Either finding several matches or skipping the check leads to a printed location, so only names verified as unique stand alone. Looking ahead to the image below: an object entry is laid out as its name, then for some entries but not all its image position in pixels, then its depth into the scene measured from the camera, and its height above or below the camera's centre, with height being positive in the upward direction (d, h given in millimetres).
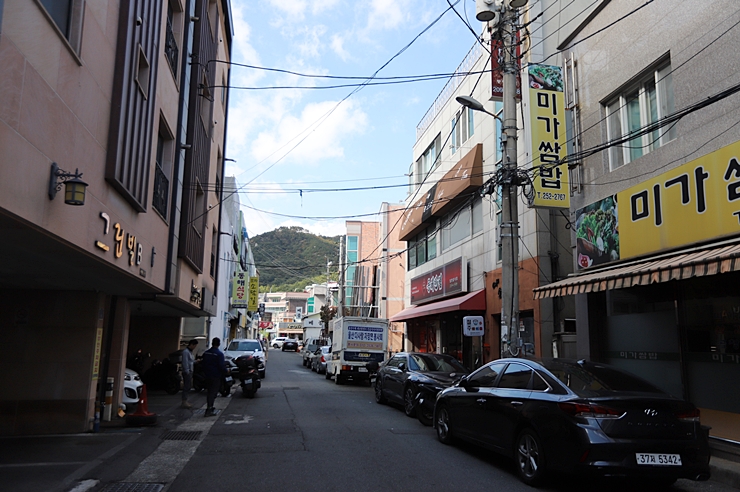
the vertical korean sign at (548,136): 13156 +4810
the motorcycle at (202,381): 16733 -1264
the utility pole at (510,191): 11820 +3197
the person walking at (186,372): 14281 -842
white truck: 22867 -181
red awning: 19391 +1349
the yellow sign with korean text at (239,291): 40219 +3307
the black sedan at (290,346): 72125 -731
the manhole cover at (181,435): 9977 -1717
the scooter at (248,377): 16453 -1065
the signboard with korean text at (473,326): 13461 +405
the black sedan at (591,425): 6039 -881
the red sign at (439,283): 21562 +2436
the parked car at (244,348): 25156 -401
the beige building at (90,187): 5473 +1961
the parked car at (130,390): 13383 -1220
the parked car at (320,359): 29159 -963
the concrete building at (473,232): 15932 +4004
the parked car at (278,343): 82494 -452
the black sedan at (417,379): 12289 -853
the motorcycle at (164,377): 17938 -1220
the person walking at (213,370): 12898 -709
